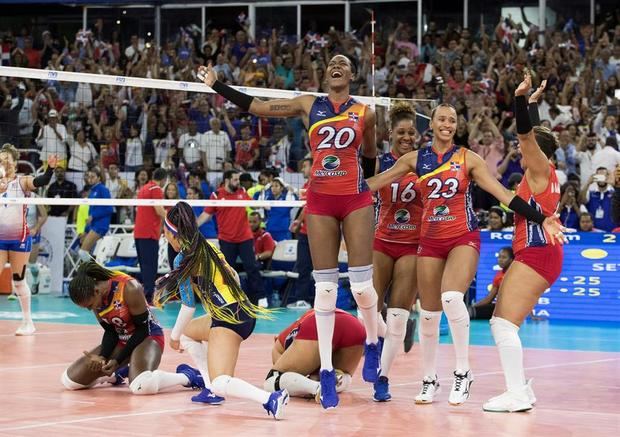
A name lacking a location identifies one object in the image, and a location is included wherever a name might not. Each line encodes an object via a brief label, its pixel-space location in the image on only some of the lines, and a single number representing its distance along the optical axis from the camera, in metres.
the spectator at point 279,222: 18.11
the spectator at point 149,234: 16.34
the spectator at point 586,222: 15.62
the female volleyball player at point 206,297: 7.53
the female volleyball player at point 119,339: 8.12
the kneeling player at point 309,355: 7.92
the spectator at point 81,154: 18.89
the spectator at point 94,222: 18.00
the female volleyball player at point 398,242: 8.25
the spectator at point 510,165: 17.67
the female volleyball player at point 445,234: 7.62
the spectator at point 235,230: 16.14
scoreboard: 14.88
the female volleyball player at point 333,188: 7.59
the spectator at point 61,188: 18.53
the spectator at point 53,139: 18.30
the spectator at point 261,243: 17.81
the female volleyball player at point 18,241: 12.71
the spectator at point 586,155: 17.80
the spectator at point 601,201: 16.55
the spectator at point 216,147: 18.59
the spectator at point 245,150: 18.84
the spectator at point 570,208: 16.30
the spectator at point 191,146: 18.62
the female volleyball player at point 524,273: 7.39
